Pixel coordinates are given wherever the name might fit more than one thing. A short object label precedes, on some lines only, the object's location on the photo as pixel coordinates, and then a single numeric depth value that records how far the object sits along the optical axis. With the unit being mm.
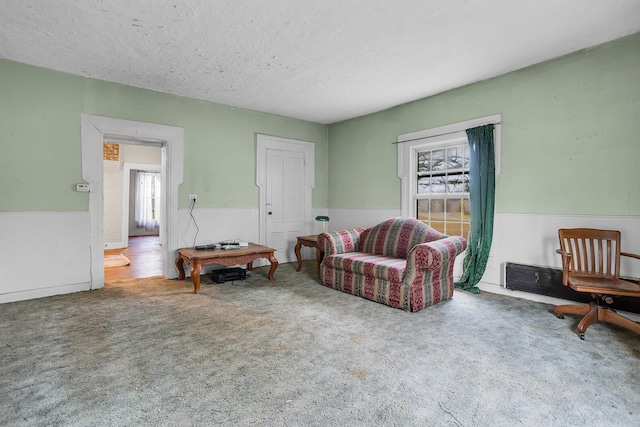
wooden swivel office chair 2518
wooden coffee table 3793
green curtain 3762
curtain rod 3792
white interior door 5473
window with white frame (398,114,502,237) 4208
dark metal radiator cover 2908
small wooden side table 4861
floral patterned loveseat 3141
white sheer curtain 9766
